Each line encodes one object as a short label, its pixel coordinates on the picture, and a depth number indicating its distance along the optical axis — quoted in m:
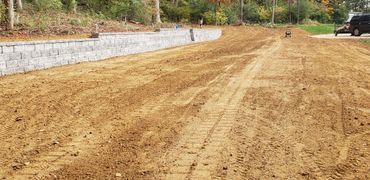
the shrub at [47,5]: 27.23
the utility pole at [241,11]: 64.19
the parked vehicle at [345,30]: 36.50
